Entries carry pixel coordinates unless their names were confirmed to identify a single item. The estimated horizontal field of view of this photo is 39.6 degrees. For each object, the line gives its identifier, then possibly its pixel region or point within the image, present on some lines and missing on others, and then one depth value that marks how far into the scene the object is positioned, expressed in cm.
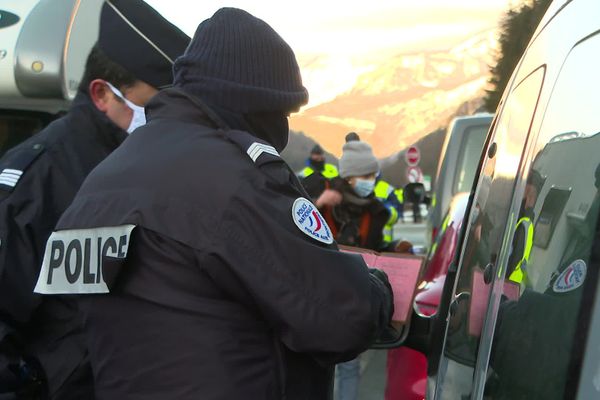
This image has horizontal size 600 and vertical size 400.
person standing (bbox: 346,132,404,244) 631
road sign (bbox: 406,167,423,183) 2262
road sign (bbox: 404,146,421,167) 2323
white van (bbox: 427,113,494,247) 799
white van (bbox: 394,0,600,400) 126
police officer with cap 217
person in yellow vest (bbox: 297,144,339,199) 602
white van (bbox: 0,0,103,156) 467
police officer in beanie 159
